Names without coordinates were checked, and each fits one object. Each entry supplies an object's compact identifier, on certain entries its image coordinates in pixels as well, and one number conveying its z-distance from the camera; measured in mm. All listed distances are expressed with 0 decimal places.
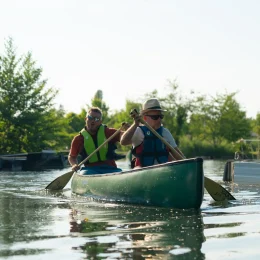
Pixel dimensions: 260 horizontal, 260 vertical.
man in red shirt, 12523
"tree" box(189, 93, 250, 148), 69250
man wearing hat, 10148
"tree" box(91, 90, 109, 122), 77175
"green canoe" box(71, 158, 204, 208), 9398
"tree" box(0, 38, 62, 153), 35219
